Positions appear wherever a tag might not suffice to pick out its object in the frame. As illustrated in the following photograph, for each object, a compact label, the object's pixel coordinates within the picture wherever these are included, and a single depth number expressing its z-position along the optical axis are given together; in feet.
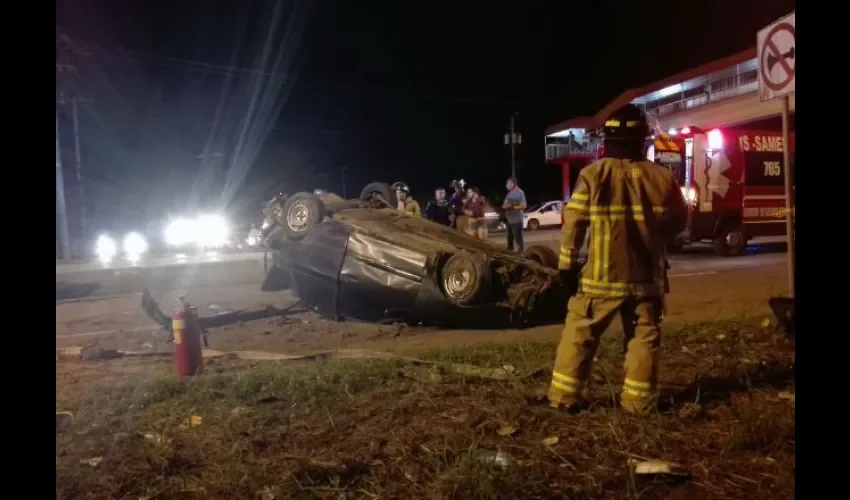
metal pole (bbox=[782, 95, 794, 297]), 17.40
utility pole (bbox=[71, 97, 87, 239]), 67.31
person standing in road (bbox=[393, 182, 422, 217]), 36.19
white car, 94.94
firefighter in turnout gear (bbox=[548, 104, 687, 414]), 11.75
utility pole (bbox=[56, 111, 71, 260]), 61.93
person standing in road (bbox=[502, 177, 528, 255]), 39.24
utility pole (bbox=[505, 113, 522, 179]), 111.75
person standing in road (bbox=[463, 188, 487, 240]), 39.73
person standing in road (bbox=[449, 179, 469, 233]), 39.96
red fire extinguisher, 16.81
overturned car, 21.25
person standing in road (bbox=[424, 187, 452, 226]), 40.47
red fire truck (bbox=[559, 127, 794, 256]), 44.52
